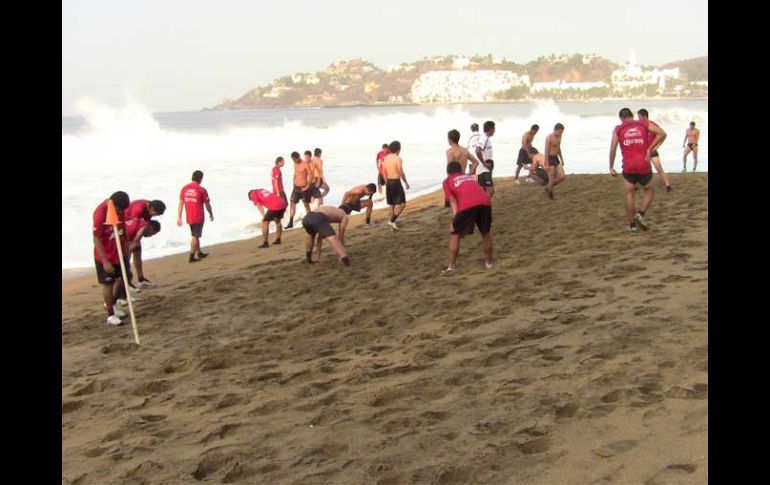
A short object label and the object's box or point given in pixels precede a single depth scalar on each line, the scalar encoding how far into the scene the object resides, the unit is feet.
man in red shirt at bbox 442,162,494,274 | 25.14
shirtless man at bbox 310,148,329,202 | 45.14
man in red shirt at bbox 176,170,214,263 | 33.63
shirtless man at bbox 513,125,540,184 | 46.29
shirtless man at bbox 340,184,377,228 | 34.53
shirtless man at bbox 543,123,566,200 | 42.04
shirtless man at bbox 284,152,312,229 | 43.98
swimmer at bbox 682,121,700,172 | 58.49
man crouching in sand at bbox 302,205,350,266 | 28.91
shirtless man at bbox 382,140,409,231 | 38.11
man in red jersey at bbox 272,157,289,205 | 44.60
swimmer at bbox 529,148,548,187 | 45.15
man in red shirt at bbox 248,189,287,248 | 36.19
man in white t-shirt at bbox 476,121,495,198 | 38.45
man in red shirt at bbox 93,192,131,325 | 22.21
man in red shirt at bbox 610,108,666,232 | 27.71
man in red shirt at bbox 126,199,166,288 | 27.04
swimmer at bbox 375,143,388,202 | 41.96
